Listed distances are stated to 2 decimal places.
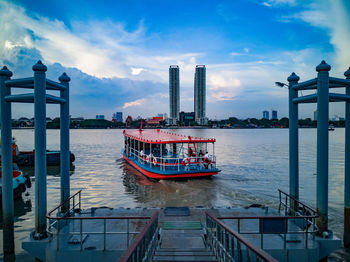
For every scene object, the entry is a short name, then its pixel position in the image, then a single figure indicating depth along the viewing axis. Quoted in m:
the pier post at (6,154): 8.05
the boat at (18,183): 16.29
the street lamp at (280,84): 10.48
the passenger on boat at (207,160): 19.94
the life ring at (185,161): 19.78
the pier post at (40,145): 7.33
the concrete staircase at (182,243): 5.70
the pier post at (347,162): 8.52
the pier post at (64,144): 9.24
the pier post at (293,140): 9.04
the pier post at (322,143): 7.35
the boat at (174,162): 18.67
